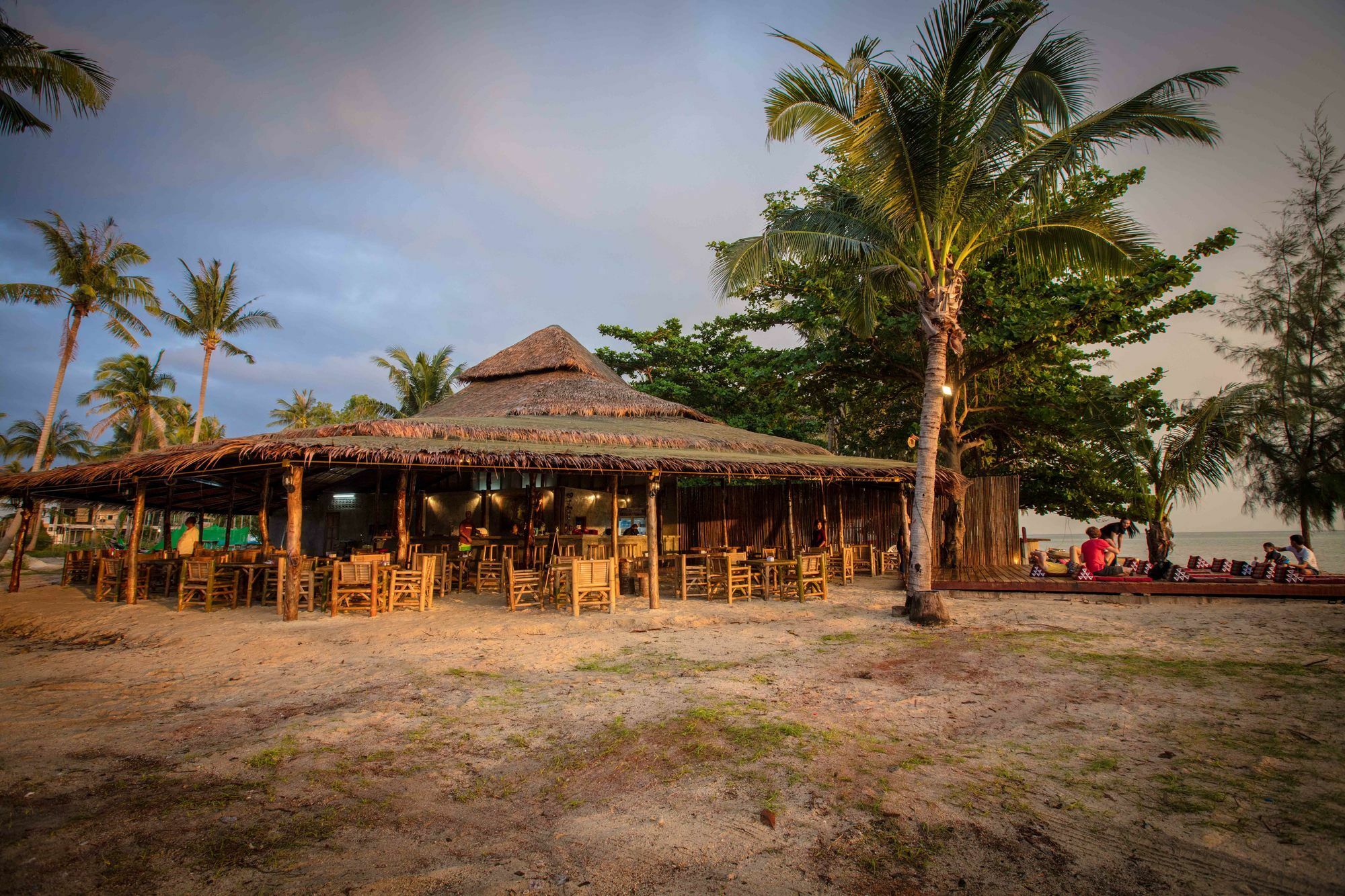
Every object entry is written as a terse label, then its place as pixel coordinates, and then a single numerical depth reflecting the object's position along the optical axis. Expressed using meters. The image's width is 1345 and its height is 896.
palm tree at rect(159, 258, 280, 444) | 23.16
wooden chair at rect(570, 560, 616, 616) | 9.01
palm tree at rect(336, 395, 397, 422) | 30.91
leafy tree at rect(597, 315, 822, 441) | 19.78
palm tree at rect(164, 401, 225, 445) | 30.30
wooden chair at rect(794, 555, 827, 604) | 10.24
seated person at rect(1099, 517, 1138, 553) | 12.29
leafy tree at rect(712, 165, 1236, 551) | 13.48
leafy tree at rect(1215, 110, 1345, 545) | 13.14
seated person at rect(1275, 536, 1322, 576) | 9.91
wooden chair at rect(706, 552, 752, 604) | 10.32
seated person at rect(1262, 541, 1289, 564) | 10.23
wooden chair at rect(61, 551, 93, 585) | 13.51
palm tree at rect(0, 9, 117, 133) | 10.55
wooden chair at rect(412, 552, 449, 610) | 9.55
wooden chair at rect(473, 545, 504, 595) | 11.38
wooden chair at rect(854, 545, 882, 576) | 14.37
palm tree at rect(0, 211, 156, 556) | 18.64
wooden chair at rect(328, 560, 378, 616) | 8.89
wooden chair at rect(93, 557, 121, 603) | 10.45
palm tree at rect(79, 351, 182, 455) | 25.69
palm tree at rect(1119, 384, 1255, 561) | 12.56
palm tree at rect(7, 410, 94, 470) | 28.72
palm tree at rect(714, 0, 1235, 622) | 7.52
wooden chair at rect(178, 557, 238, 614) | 9.29
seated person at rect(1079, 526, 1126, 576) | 10.60
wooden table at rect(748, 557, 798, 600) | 10.50
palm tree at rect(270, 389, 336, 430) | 34.69
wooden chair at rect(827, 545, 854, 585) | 12.55
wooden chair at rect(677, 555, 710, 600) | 10.43
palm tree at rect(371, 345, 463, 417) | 27.86
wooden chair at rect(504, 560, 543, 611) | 9.31
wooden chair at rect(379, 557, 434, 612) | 9.19
